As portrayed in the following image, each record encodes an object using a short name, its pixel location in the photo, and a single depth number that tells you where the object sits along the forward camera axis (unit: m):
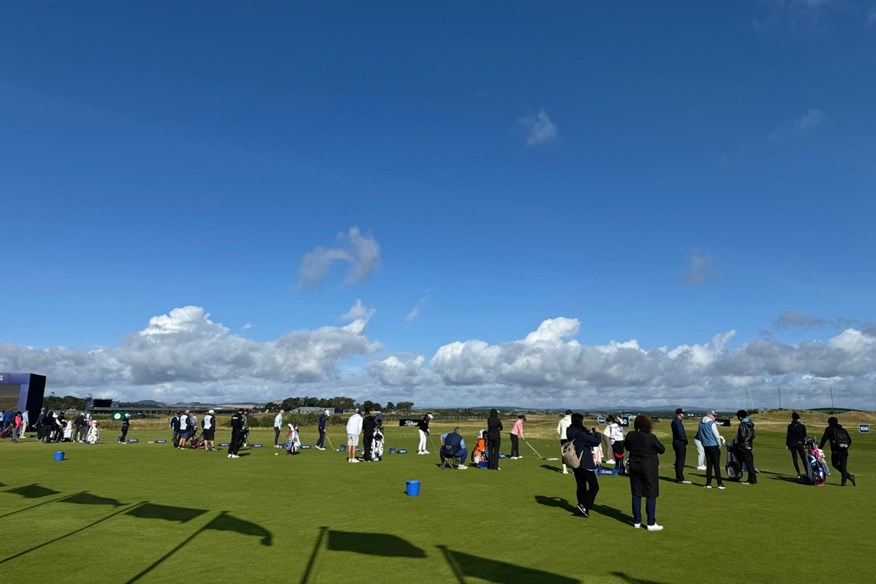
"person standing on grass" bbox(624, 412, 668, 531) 11.33
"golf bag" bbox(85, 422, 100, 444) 37.47
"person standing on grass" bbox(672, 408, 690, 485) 18.17
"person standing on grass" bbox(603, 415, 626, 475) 20.77
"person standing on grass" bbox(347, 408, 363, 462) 24.83
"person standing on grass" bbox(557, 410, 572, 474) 22.25
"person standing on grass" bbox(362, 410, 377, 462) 25.53
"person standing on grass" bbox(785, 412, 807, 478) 18.64
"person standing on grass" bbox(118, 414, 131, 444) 37.38
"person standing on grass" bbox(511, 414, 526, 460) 25.66
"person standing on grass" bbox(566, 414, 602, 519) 12.70
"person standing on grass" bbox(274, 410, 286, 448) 33.06
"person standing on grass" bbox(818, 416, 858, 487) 17.80
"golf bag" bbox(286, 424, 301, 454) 29.03
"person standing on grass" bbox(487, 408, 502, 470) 22.33
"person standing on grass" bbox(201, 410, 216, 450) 31.61
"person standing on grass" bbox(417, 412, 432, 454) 28.86
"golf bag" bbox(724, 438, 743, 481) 18.97
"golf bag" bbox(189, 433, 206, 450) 33.29
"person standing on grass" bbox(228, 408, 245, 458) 27.05
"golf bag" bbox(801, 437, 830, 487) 17.80
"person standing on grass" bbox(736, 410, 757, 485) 18.02
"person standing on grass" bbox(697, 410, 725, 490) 17.20
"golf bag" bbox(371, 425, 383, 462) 26.25
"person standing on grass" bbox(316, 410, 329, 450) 32.96
